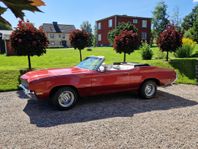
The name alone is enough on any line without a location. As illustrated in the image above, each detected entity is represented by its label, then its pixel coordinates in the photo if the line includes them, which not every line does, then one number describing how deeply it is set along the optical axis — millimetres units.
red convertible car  4156
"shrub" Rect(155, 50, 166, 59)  11577
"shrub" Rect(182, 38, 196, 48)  11752
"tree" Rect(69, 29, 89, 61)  9692
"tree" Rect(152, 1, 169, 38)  38984
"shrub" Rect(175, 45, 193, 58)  11093
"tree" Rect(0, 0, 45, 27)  673
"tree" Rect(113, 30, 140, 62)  8883
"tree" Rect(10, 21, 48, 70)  6812
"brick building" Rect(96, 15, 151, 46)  31567
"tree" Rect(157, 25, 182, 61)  8645
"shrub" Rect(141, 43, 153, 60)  11331
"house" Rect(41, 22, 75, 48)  43552
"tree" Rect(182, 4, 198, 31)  37845
